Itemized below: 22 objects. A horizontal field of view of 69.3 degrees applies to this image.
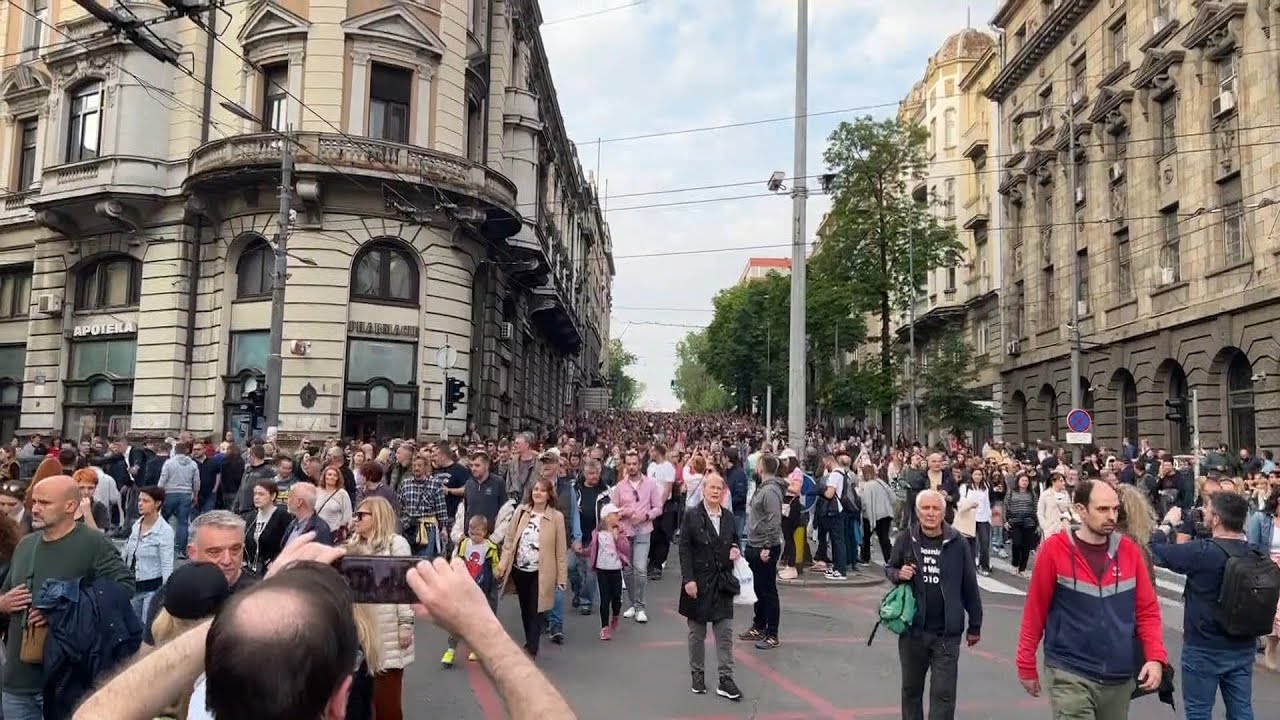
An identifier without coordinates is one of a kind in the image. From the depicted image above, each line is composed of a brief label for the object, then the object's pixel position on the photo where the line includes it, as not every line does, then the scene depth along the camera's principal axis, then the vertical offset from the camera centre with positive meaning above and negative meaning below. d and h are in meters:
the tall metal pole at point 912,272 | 38.91 +7.40
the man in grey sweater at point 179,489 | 13.86 -0.87
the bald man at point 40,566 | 4.69 -0.71
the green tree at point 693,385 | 135.75 +9.04
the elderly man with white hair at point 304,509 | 7.14 -0.60
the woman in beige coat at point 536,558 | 8.61 -1.13
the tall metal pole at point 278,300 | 18.03 +2.67
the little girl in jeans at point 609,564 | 9.93 -1.35
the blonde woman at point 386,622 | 5.67 -1.17
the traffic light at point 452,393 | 20.78 +0.98
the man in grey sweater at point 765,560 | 9.34 -1.18
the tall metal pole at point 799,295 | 17.53 +2.79
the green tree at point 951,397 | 35.16 +1.87
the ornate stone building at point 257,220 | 24.22 +6.09
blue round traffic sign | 23.58 +0.73
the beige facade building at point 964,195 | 44.69 +13.24
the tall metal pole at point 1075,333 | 28.38 +3.60
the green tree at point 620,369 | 133.00 +11.14
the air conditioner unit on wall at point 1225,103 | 24.22 +9.17
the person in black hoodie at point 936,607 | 5.88 -1.02
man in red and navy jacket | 4.71 -0.88
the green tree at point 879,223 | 39.78 +9.60
